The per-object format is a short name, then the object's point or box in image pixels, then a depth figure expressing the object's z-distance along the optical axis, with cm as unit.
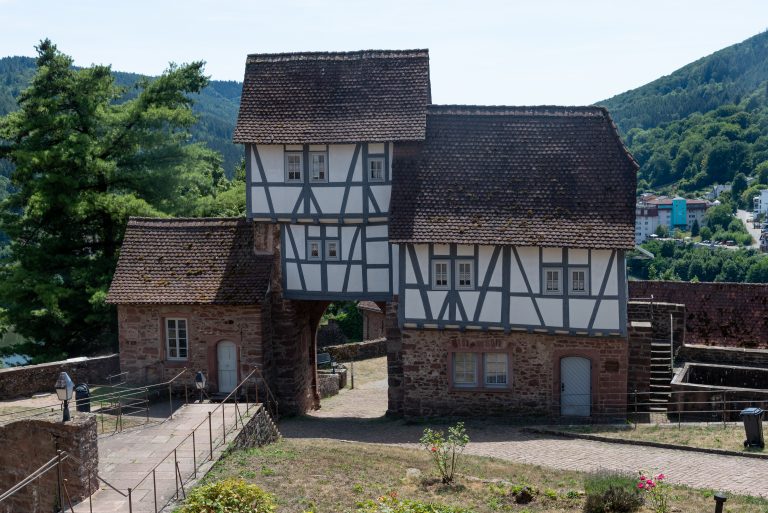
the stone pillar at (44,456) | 1611
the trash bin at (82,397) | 2153
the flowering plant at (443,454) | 1752
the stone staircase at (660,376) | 2470
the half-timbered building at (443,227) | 2402
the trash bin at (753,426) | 1928
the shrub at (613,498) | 1503
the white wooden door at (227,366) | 2634
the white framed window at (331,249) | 2598
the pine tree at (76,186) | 3203
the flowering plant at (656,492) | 1502
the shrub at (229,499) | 1384
